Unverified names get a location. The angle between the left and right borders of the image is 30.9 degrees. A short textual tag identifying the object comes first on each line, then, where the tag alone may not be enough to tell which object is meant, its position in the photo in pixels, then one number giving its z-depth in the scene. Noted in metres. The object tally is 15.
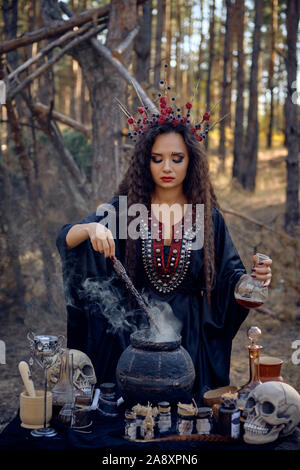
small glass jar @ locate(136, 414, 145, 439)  2.21
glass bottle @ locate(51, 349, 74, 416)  2.48
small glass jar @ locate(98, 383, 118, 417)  2.43
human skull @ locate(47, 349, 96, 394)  2.53
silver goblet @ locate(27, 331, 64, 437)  2.39
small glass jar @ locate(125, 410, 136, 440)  2.18
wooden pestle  2.37
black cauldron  2.32
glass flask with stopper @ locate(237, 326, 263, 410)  2.46
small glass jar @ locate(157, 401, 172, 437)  2.24
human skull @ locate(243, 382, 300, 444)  2.16
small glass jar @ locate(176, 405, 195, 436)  2.21
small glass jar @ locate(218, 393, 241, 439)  2.19
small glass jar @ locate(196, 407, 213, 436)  2.22
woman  3.09
